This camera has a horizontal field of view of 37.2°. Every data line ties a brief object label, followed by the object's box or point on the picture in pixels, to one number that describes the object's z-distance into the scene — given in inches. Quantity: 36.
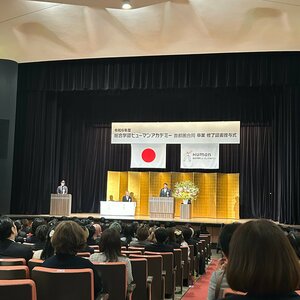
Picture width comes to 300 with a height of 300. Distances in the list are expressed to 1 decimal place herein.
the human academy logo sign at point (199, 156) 528.7
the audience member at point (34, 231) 196.1
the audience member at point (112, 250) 133.2
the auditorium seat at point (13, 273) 102.7
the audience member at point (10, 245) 134.5
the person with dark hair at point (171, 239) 207.5
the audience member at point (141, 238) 206.4
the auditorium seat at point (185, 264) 226.1
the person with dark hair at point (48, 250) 127.4
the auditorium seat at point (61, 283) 96.0
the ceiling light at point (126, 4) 353.7
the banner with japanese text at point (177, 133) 522.9
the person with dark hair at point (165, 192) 524.7
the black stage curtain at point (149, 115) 468.4
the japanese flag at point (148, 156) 547.5
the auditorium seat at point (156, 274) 163.3
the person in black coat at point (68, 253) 102.7
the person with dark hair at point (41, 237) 170.6
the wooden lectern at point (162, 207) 508.1
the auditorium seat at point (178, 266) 202.5
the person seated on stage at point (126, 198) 543.6
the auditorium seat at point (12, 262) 117.2
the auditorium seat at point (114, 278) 123.6
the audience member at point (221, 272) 76.0
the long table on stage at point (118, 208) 530.3
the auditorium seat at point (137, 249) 184.2
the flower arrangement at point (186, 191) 537.3
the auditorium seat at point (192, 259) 254.8
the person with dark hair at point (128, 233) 231.0
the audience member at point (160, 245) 188.5
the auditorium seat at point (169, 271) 181.3
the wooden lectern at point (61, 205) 516.7
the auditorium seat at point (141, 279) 144.7
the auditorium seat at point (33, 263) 111.9
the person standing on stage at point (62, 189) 525.0
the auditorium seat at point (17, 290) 85.0
